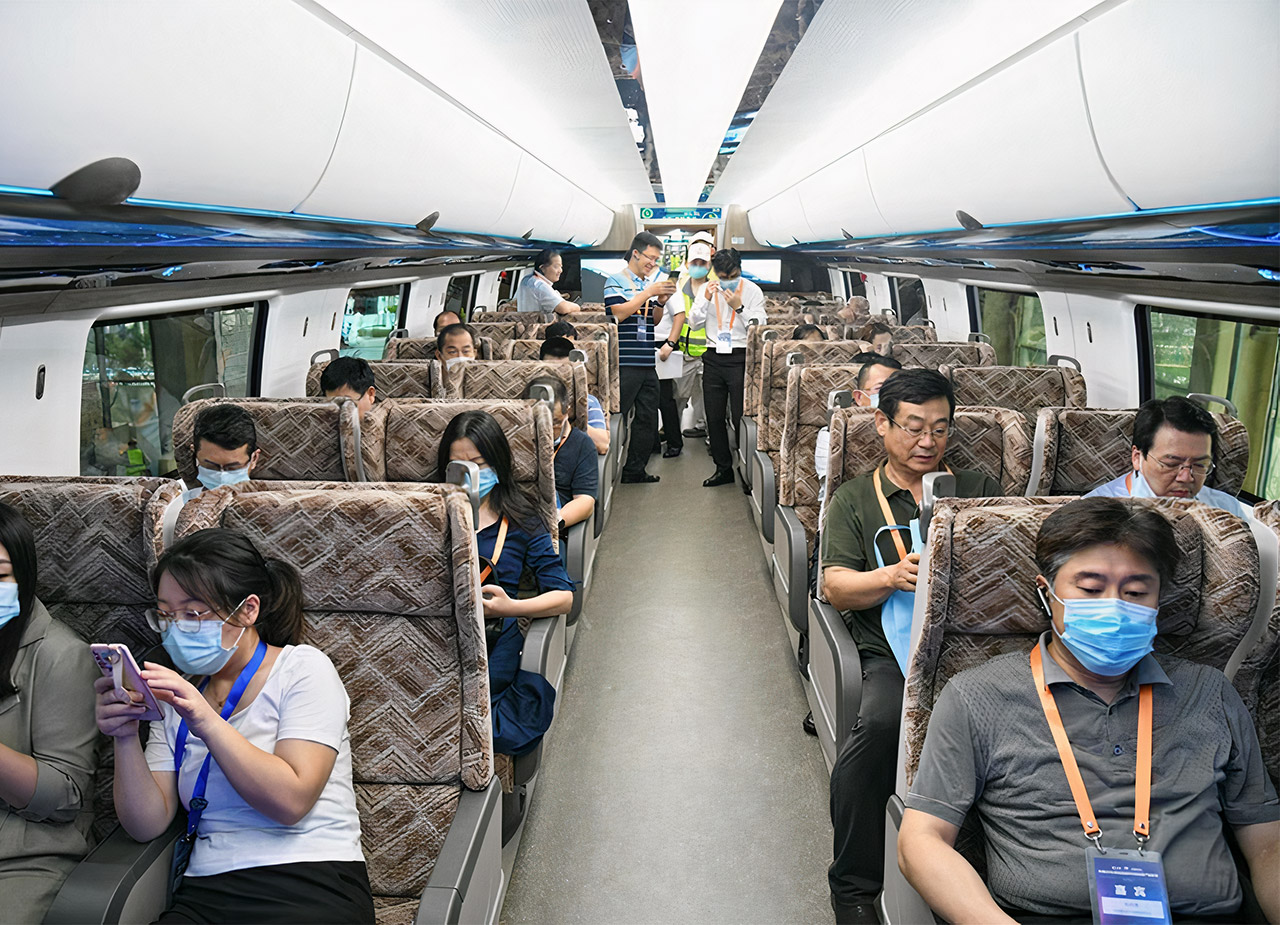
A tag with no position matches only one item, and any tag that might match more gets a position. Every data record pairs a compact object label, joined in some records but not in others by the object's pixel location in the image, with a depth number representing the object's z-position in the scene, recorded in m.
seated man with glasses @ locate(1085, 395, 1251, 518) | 3.14
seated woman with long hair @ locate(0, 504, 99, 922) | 1.94
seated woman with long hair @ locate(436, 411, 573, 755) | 3.06
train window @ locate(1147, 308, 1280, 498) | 4.49
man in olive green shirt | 2.65
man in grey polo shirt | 1.85
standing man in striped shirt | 8.48
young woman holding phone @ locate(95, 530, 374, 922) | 1.88
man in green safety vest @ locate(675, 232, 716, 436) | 8.36
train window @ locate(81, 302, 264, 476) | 4.30
